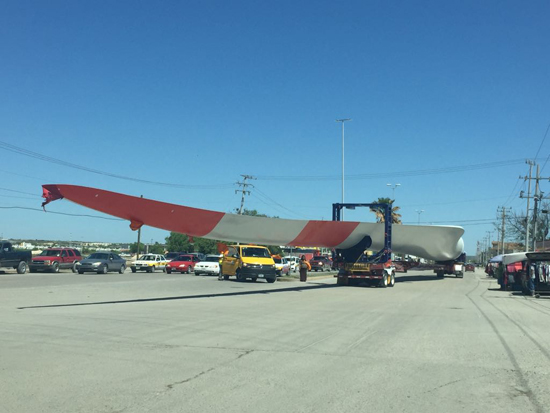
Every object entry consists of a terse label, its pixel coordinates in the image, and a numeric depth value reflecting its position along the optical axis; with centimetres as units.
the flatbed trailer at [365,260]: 2922
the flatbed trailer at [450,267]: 4466
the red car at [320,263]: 5974
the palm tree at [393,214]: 6069
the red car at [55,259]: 3844
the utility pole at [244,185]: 6869
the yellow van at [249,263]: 3080
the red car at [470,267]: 7706
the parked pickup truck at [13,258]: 3528
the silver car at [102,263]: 3794
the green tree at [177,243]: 10395
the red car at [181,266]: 4378
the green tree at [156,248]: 13412
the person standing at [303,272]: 3562
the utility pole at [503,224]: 9638
